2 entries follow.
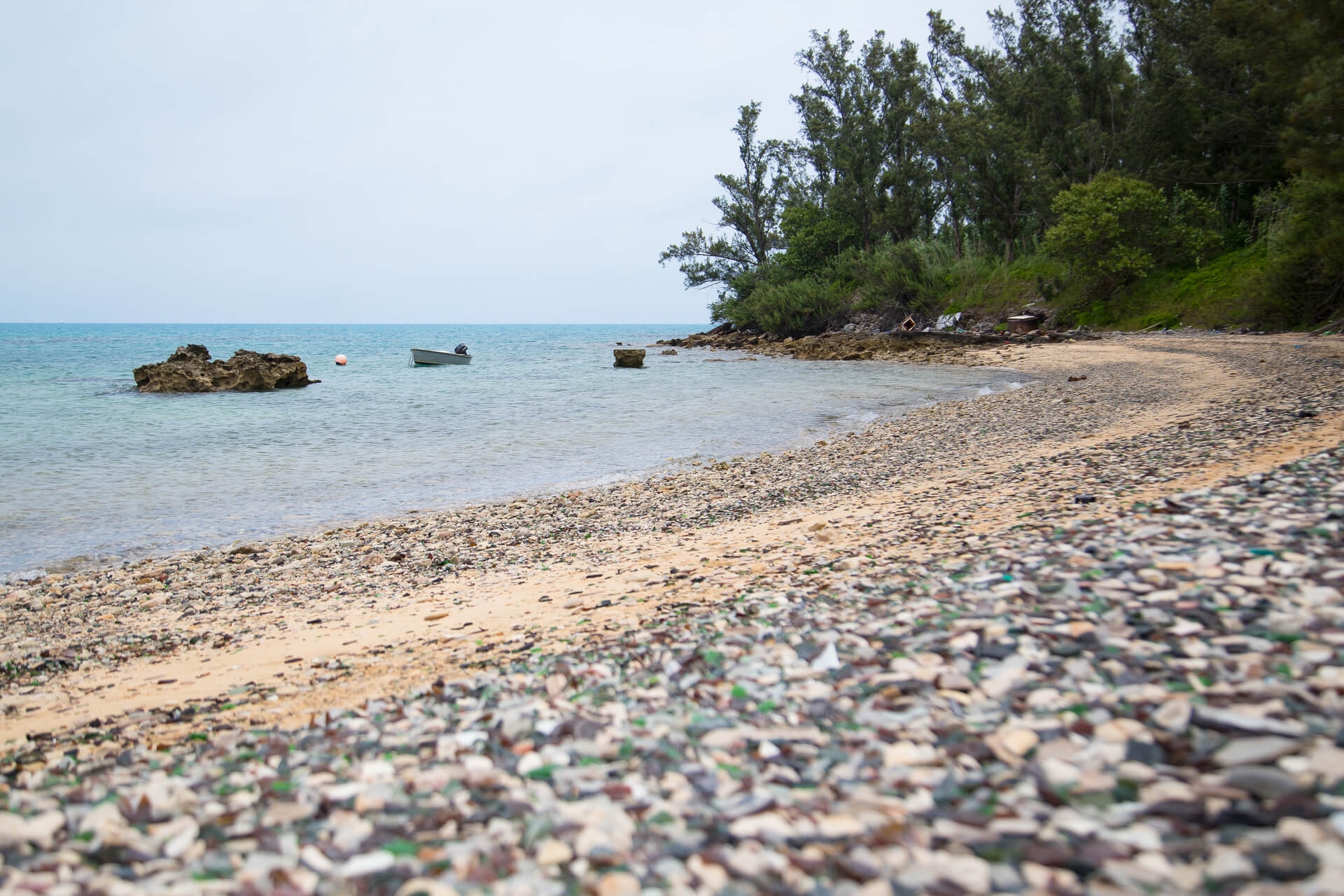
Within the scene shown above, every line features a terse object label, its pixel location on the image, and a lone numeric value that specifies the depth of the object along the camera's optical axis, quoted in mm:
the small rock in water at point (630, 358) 42103
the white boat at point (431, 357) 48312
